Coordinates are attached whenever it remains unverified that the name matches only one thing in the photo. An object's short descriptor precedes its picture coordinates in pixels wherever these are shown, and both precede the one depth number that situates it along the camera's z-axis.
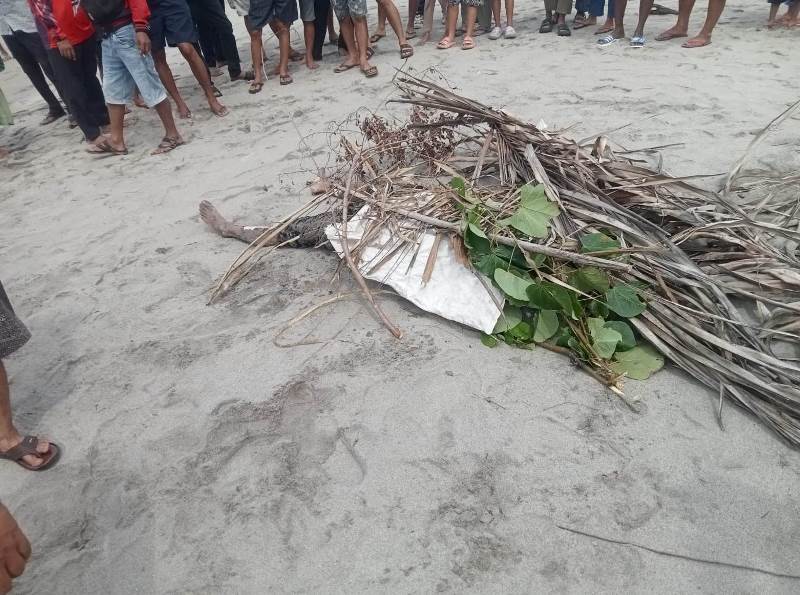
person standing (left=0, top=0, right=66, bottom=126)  4.66
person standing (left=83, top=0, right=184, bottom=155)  3.80
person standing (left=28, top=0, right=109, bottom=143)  4.10
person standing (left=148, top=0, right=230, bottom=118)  4.27
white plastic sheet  2.07
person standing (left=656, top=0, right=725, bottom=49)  4.71
